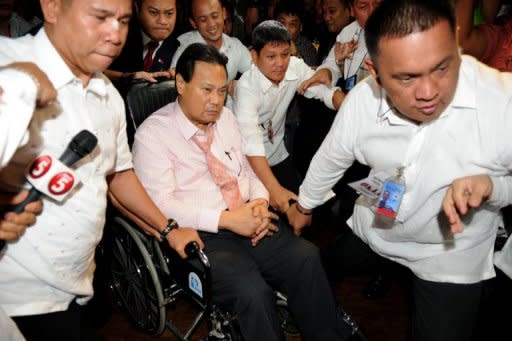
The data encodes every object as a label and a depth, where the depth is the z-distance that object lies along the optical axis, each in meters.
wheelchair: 1.62
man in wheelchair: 1.72
